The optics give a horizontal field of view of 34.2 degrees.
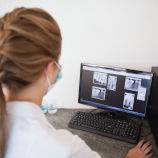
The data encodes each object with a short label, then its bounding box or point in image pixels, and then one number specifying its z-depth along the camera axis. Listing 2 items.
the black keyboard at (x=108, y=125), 1.43
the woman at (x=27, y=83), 0.78
